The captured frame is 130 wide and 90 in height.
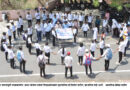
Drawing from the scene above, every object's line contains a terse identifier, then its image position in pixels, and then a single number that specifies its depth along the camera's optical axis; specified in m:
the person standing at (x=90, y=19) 18.92
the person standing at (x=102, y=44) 14.34
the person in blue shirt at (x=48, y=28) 17.03
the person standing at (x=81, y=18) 19.41
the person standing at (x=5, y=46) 13.96
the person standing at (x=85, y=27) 17.38
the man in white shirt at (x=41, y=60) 12.15
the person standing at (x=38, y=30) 17.00
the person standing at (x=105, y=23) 18.10
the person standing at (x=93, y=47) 13.98
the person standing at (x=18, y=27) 18.11
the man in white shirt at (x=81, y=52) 13.32
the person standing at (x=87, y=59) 12.15
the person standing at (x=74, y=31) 16.61
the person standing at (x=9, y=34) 16.50
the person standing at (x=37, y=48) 14.23
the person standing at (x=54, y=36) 16.38
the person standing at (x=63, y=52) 13.40
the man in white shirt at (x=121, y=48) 13.48
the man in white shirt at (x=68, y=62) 12.02
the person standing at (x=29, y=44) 15.02
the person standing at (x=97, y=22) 18.84
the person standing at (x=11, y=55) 12.87
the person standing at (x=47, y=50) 13.57
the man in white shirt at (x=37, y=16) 20.58
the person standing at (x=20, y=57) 12.49
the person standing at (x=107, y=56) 12.57
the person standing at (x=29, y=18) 20.25
